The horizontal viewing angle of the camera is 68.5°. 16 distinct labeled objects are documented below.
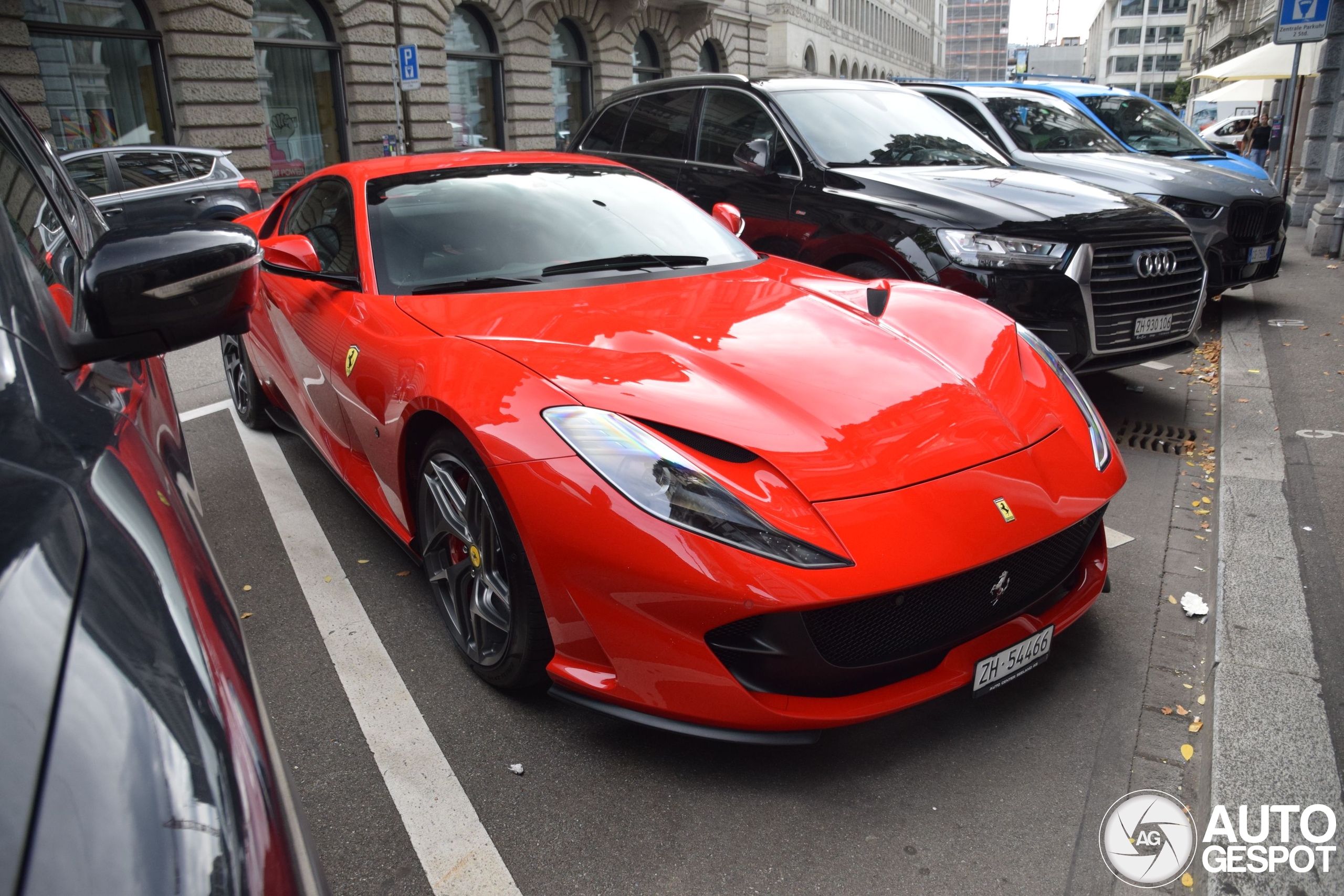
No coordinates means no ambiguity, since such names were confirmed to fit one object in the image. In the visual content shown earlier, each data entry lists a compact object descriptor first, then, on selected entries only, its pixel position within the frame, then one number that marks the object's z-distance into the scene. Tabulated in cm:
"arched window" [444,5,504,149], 2288
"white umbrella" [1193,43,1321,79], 1727
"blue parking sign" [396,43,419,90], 1711
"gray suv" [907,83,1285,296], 776
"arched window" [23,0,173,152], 1502
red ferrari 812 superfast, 221
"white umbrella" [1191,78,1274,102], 2427
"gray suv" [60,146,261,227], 1203
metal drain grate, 505
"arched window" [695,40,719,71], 3391
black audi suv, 482
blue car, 984
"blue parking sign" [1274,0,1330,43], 1111
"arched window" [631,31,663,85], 2991
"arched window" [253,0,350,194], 1850
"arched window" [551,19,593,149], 2614
